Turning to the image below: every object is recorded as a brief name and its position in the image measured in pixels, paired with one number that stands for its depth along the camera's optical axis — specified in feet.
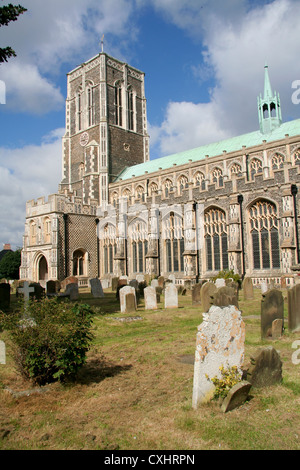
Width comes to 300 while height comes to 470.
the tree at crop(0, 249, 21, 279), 134.41
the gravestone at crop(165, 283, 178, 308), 38.65
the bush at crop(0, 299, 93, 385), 14.78
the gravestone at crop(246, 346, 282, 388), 14.30
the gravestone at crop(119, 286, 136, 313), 36.40
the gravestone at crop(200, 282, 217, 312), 33.37
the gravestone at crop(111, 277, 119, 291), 67.73
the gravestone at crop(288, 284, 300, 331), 24.09
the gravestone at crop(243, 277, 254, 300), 44.32
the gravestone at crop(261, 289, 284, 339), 23.25
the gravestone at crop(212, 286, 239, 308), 23.86
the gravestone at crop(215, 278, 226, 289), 41.74
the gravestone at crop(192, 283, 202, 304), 40.96
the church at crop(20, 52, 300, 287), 62.75
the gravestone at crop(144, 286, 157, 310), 38.17
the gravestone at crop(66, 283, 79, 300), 51.29
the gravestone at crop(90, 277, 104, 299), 55.31
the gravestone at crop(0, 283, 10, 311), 41.22
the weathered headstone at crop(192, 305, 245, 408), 13.21
